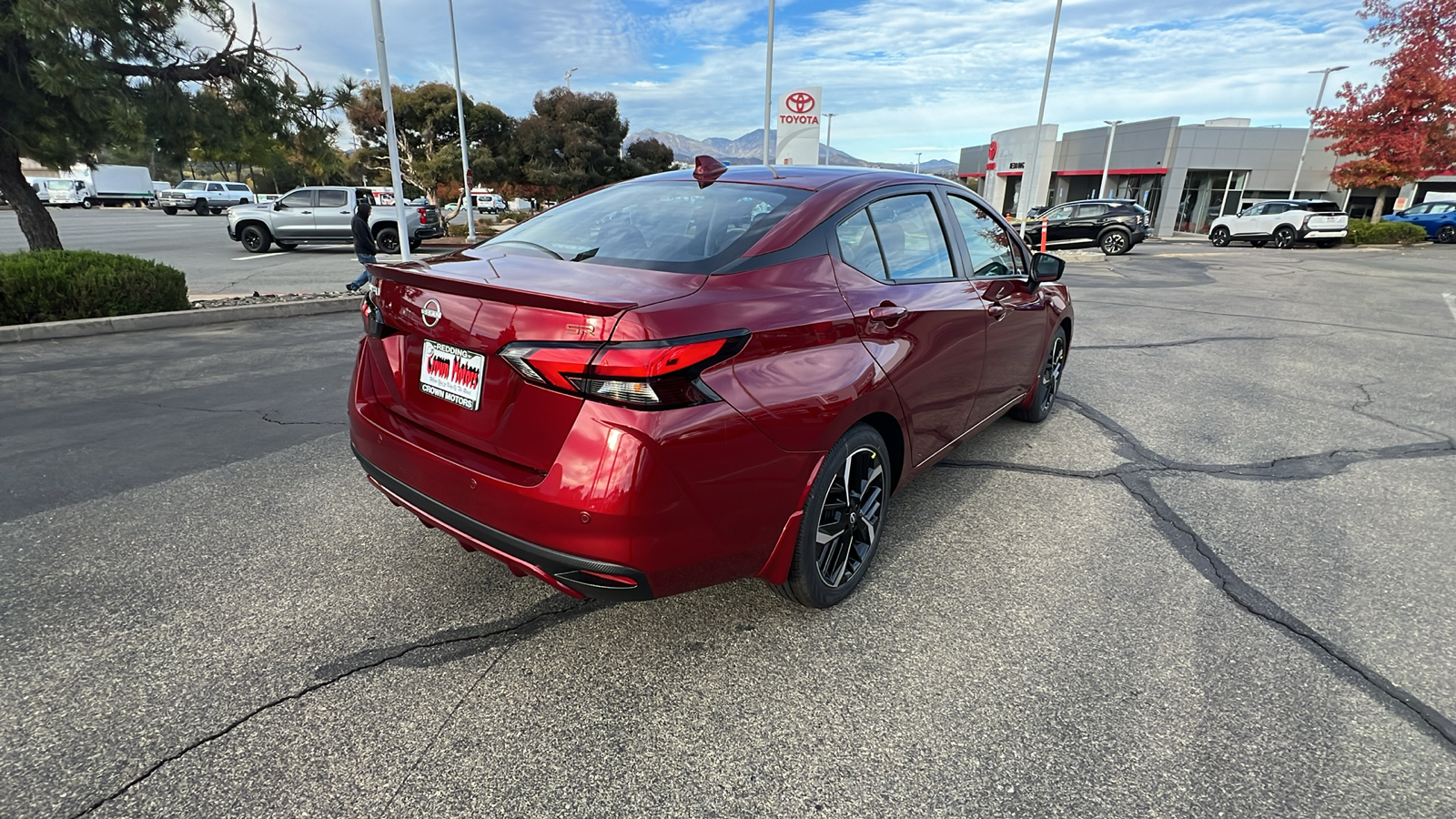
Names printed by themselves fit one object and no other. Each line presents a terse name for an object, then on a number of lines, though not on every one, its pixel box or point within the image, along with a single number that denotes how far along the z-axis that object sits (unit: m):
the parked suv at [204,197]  41.75
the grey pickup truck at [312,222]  18.19
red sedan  1.97
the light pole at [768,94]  19.81
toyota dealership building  39.09
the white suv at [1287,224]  24.31
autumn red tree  25.91
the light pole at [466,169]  20.98
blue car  28.16
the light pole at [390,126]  10.31
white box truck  43.34
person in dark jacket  10.79
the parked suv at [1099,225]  21.73
